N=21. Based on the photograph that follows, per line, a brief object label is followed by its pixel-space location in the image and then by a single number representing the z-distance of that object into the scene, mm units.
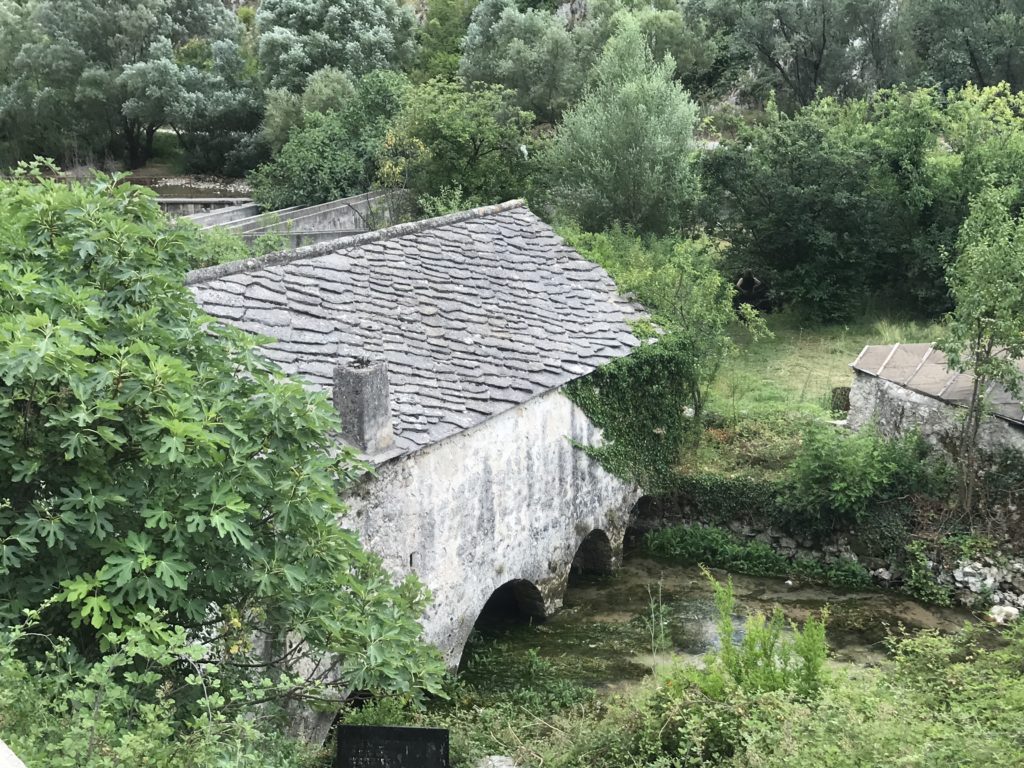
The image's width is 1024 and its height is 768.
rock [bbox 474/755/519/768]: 8859
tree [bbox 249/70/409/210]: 29953
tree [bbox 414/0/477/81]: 42125
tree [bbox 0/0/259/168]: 38969
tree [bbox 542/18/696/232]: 23766
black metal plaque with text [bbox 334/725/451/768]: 7715
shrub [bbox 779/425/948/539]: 14734
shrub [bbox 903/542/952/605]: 14148
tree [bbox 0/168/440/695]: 6066
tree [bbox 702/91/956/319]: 24219
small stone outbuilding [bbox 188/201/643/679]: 10992
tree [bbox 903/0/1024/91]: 31000
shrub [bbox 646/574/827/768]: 8242
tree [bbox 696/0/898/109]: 35562
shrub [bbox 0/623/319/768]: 5242
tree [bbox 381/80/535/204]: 24812
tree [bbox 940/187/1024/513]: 13430
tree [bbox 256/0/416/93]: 38500
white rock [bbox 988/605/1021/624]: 13384
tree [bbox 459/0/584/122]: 36094
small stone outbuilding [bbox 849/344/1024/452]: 14797
